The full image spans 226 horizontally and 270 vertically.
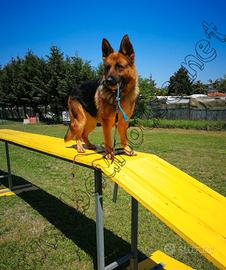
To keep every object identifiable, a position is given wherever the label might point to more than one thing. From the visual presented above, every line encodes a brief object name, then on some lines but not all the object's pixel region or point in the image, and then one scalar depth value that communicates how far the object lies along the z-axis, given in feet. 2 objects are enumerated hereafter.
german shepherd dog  8.27
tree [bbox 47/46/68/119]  85.35
